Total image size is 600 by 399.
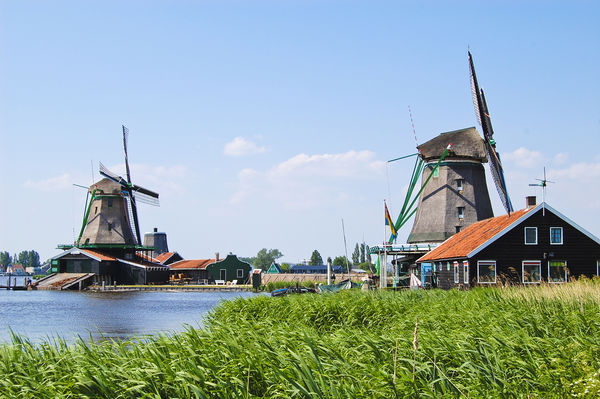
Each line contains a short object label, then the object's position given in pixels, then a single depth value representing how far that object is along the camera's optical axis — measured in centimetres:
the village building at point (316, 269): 11494
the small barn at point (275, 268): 9125
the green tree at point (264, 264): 19408
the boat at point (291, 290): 4065
